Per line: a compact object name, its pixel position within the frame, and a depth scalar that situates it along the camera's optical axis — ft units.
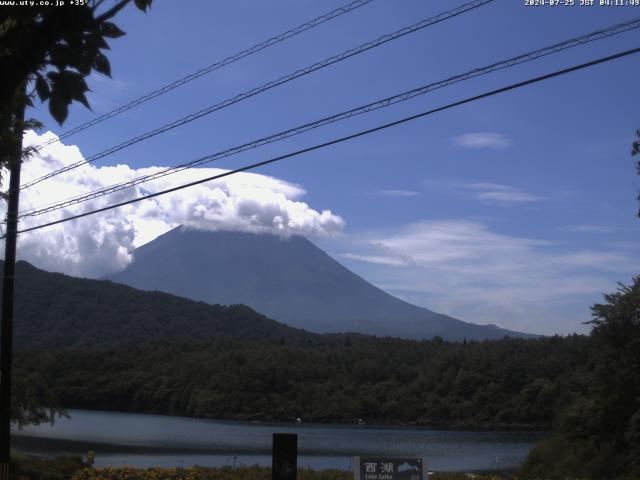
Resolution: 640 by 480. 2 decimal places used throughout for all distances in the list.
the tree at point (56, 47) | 11.77
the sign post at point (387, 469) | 33.63
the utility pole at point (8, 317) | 51.96
